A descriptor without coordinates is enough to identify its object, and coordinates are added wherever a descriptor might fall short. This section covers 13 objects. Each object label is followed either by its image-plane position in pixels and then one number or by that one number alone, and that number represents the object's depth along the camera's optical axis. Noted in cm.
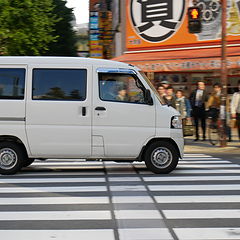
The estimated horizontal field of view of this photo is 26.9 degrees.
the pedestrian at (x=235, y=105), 1415
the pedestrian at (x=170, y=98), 1314
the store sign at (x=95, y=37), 3491
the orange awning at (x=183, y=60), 1878
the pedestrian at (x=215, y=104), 1455
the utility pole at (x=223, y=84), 1359
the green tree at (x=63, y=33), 5306
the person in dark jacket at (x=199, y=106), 1541
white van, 882
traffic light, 1329
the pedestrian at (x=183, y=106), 1380
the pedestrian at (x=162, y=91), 1362
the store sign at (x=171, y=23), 1997
